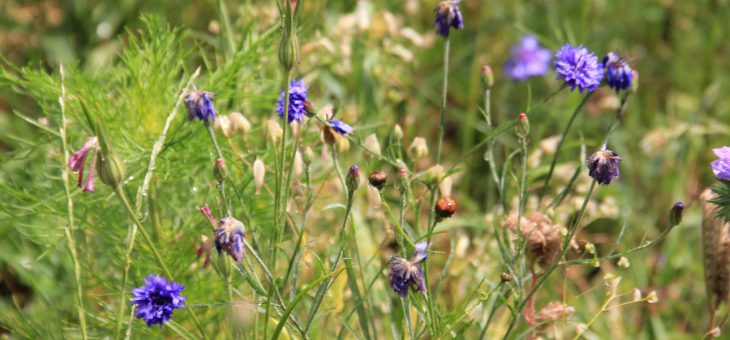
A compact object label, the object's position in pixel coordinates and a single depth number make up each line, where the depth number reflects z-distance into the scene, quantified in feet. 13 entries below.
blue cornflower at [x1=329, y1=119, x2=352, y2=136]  5.89
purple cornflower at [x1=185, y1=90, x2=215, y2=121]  5.77
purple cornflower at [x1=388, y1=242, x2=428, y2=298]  5.65
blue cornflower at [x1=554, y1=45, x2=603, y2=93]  5.95
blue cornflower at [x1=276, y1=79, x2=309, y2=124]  5.88
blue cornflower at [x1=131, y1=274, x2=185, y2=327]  5.69
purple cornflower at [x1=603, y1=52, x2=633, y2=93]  6.05
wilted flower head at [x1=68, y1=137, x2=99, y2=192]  5.62
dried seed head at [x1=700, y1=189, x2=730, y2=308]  6.11
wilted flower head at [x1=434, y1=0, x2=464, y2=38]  5.98
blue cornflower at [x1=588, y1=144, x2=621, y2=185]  5.72
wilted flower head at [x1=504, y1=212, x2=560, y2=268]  6.09
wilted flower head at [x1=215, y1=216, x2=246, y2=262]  5.60
